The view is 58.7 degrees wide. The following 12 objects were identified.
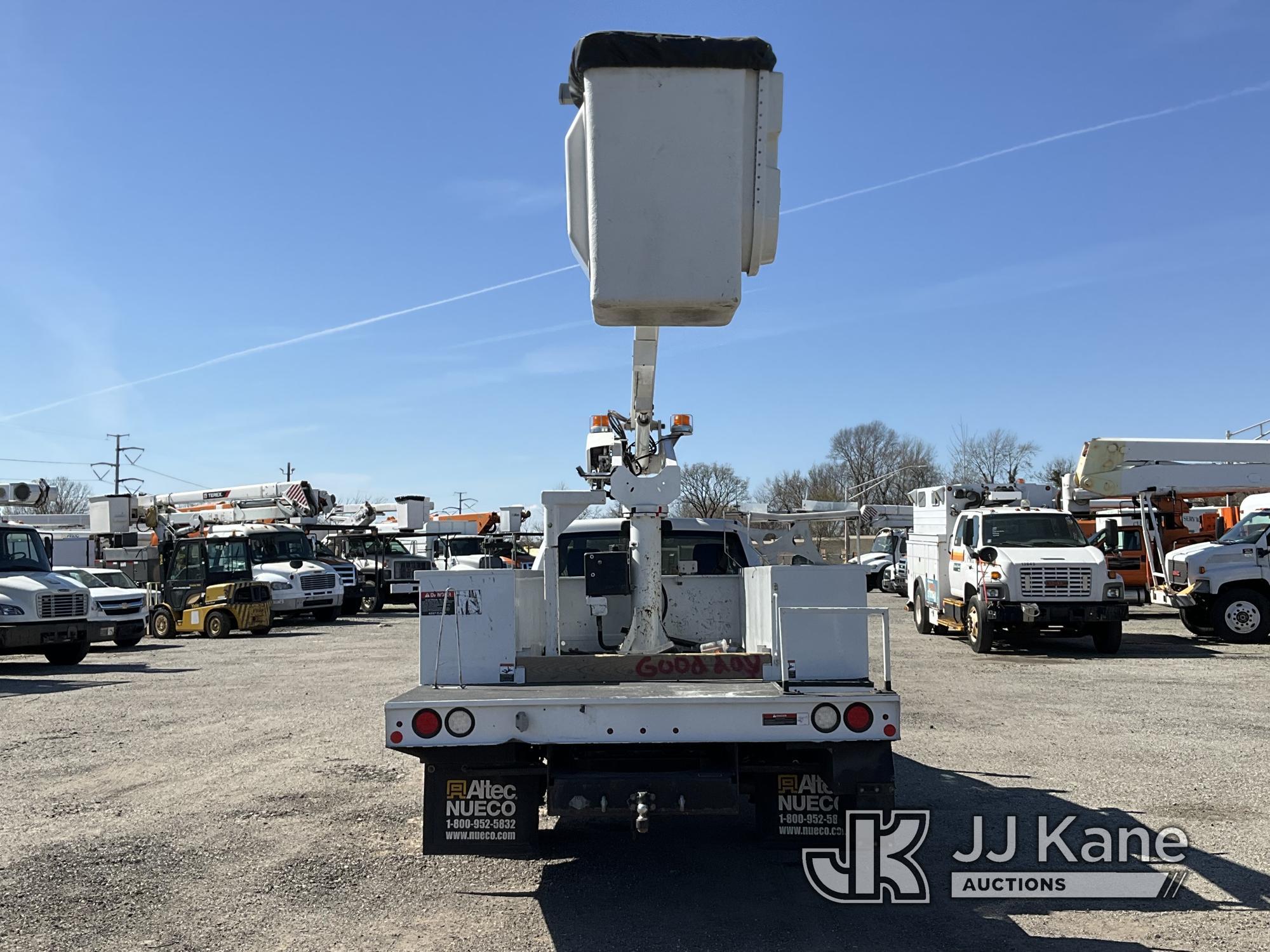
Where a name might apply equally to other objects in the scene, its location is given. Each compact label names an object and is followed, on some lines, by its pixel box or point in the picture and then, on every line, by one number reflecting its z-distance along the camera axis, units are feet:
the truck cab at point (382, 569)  113.09
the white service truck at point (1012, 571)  57.41
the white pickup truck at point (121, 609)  68.69
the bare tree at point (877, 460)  287.69
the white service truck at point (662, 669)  17.19
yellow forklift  82.48
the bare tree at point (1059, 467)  228.22
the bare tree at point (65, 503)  325.83
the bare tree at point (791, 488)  233.96
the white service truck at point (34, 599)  57.36
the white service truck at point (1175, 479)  66.54
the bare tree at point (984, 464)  246.06
